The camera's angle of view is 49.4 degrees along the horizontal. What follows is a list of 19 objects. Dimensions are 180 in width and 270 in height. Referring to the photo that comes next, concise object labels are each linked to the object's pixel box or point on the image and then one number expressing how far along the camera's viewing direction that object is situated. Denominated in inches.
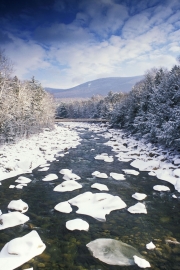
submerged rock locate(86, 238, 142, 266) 226.8
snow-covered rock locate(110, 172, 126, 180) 510.4
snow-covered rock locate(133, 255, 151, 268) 218.7
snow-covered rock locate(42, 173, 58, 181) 492.6
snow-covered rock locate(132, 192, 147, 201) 393.6
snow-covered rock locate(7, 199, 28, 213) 337.1
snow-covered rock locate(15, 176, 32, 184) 467.3
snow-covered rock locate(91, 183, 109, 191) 434.8
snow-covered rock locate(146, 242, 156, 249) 249.4
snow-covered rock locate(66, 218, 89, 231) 288.8
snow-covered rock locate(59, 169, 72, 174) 545.5
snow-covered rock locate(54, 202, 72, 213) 340.8
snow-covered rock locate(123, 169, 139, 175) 552.0
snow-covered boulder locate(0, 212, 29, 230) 290.6
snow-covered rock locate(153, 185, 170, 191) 437.1
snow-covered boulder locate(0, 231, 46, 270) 216.4
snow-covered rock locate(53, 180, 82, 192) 429.7
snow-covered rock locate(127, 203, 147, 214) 340.6
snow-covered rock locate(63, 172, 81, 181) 500.7
